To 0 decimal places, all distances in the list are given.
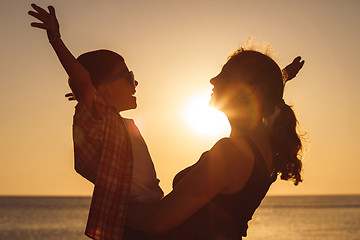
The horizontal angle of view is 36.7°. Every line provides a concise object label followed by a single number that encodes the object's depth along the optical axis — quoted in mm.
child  2506
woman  2492
